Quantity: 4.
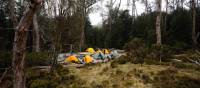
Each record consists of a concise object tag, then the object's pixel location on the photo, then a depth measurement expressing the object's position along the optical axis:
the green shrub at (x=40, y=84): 3.60
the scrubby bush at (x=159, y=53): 5.44
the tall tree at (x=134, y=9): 16.73
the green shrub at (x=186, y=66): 4.55
